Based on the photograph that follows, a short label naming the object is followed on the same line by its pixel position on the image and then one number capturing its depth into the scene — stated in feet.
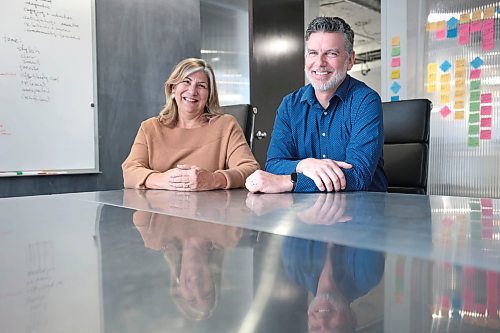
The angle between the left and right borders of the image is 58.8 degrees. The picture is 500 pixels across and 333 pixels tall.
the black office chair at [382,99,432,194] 5.80
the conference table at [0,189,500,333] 0.85
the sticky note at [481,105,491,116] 9.07
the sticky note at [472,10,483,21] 9.16
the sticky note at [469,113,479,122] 9.22
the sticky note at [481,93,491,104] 9.06
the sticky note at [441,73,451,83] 9.58
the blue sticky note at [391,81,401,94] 10.43
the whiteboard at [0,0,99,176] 7.56
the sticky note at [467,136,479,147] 9.26
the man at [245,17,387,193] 4.79
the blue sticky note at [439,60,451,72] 9.61
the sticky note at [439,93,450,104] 9.61
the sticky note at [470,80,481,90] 9.17
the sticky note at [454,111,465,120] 9.41
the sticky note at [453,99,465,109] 9.40
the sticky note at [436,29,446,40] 9.70
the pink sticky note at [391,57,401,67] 10.43
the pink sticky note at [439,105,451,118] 9.62
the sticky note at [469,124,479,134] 9.25
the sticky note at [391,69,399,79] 10.44
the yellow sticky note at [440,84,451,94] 9.57
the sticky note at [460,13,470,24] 9.33
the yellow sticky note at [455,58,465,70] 9.40
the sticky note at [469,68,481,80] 9.20
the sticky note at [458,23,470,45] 9.35
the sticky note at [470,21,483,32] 9.19
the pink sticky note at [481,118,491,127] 9.09
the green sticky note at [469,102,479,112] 9.20
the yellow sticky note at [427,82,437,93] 9.82
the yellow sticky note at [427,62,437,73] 9.81
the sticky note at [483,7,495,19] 8.99
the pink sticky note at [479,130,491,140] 9.10
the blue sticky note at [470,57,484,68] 9.16
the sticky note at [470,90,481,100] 9.18
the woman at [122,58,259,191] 5.60
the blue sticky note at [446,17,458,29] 9.53
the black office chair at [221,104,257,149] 6.66
